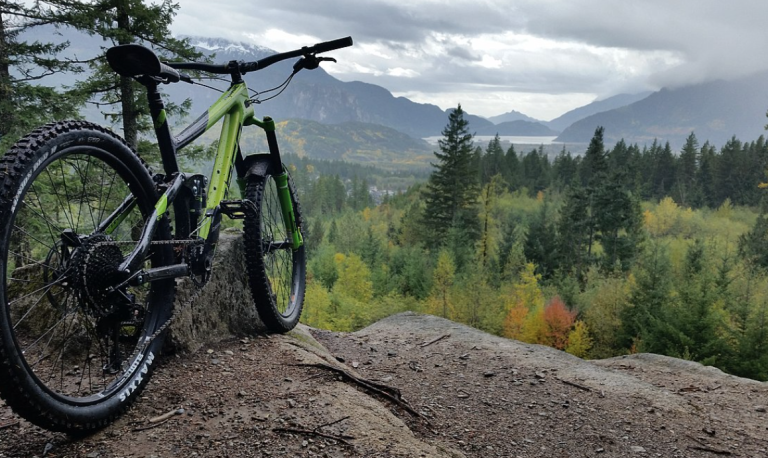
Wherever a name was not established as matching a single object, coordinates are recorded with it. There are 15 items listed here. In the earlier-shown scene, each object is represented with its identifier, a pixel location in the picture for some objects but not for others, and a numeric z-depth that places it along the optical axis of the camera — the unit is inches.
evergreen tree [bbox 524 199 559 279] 1823.3
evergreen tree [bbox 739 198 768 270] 1773.0
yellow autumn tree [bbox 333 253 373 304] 1615.4
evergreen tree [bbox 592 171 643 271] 1614.2
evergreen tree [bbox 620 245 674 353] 1002.7
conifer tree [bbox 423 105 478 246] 1539.1
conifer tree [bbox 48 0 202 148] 463.2
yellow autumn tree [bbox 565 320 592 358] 1236.5
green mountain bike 92.8
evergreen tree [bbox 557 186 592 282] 1718.8
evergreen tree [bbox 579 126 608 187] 1710.1
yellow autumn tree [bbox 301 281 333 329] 1269.7
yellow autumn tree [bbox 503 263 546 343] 1333.7
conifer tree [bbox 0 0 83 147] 436.1
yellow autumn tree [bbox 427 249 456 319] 1410.1
